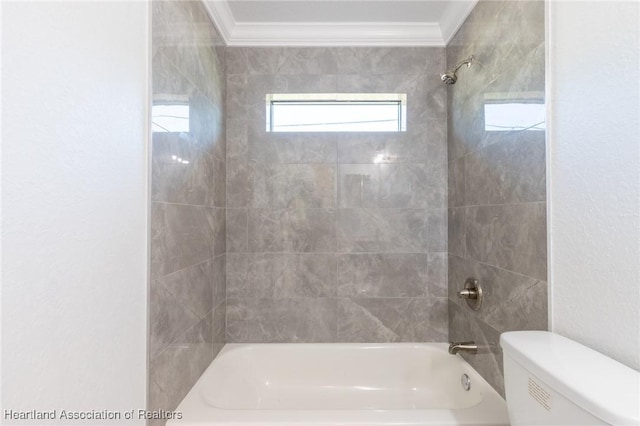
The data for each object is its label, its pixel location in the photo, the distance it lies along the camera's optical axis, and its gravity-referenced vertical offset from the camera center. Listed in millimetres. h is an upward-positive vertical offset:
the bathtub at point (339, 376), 1813 -990
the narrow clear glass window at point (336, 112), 2104 +669
